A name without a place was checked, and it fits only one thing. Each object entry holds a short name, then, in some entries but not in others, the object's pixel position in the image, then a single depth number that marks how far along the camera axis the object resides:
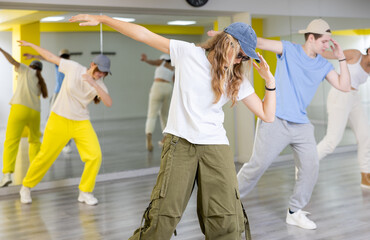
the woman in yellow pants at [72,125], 4.78
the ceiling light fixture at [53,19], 5.61
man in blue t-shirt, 3.86
